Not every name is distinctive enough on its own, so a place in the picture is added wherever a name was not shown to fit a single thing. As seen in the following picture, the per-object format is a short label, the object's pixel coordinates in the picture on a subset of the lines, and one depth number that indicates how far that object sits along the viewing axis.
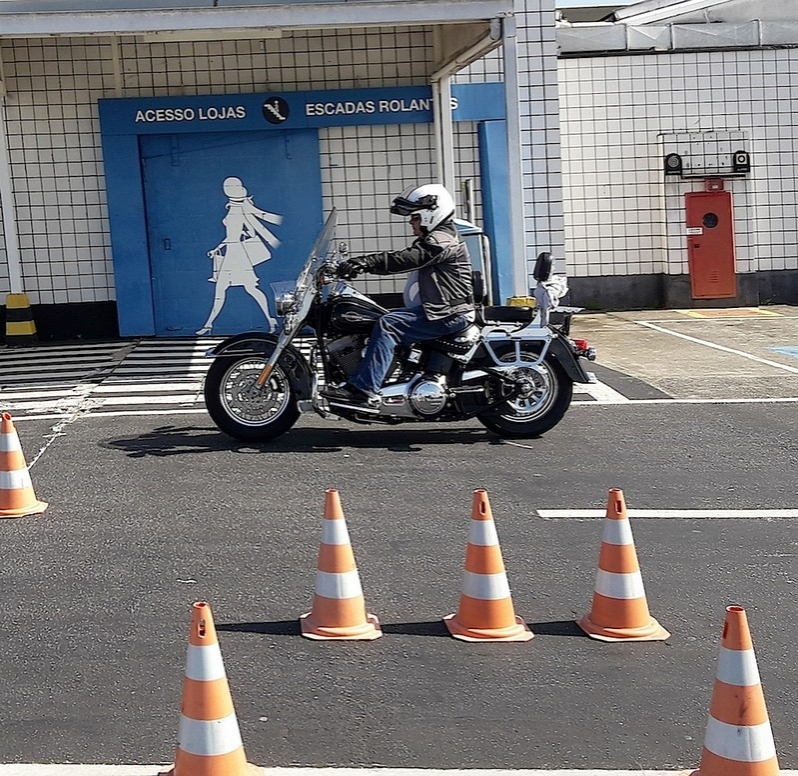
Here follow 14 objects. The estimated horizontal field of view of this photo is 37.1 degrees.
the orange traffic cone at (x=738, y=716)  3.43
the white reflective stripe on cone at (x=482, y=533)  4.93
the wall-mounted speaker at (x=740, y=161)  18.00
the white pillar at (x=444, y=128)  15.11
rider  8.34
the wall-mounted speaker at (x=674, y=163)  17.94
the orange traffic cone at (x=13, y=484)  6.86
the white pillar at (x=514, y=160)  11.55
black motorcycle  8.42
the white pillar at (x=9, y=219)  14.60
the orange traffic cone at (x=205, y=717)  3.49
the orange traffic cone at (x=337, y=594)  4.91
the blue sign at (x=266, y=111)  15.14
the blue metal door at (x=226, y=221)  15.45
